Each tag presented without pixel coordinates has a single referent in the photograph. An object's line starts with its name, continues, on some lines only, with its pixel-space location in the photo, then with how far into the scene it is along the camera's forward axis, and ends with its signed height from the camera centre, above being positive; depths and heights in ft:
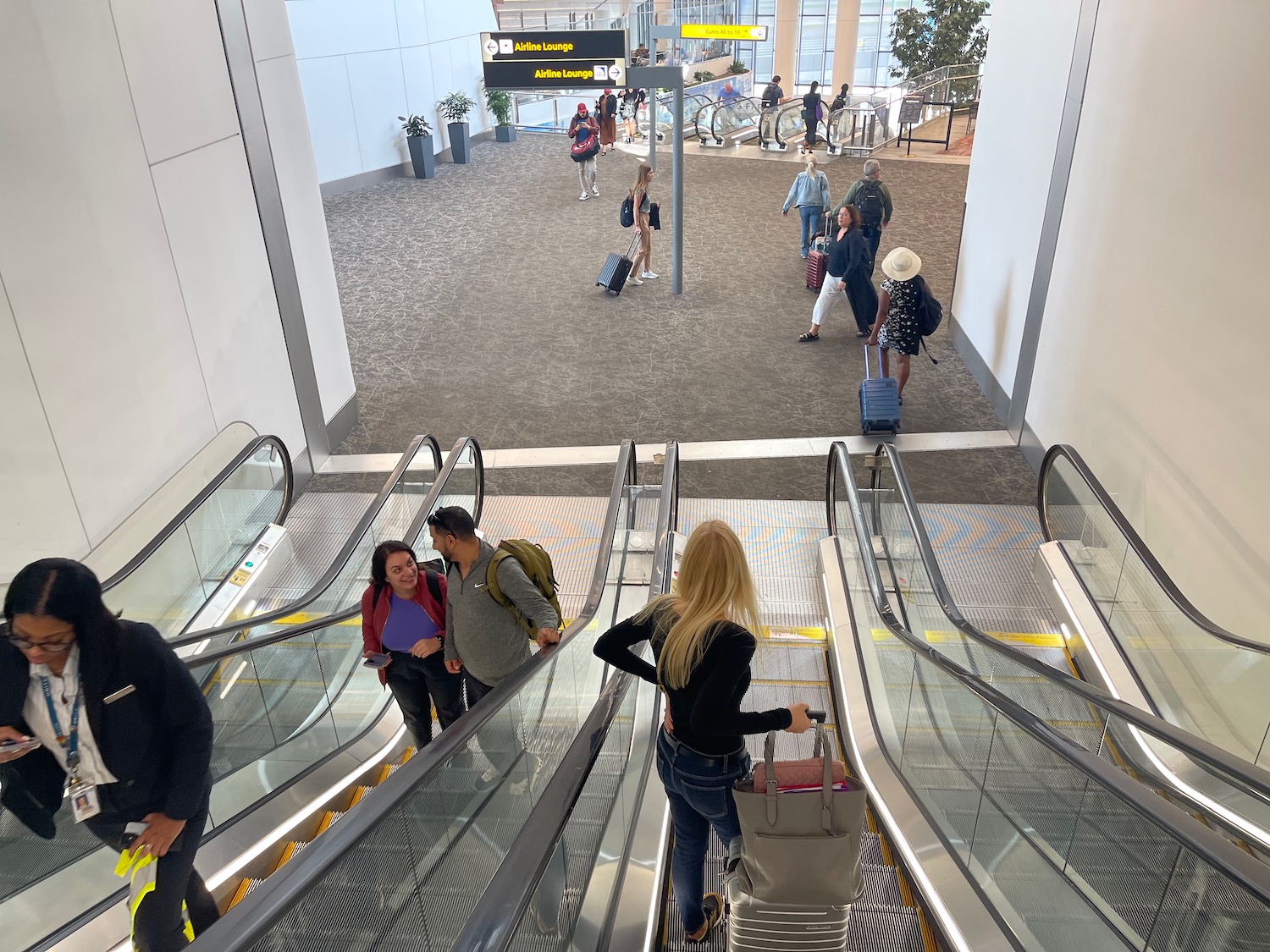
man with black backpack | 34.50 -7.18
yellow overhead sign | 67.62 -2.80
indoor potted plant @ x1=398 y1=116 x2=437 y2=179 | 59.98 -8.31
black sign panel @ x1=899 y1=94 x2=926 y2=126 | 64.95 -7.65
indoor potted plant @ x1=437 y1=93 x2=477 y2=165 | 64.39 -7.82
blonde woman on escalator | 8.57 -5.63
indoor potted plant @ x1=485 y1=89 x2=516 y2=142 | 71.56 -7.91
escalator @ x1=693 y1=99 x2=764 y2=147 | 72.33 -9.40
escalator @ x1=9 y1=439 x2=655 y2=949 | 9.61 -9.34
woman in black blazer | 7.58 -5.43
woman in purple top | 11.82 -7.22
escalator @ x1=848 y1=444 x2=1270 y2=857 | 11.34 -9.92
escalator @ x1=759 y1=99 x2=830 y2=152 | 68.00 -9.23
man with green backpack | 10.96 -6.38
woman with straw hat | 27.76 -8.36
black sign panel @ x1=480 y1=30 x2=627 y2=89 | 35.81 -2.27
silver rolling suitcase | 8.87 -7.91
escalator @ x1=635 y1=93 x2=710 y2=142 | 75.36 -9.14
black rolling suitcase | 39.40 -10.50
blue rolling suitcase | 27.20 -10.74
